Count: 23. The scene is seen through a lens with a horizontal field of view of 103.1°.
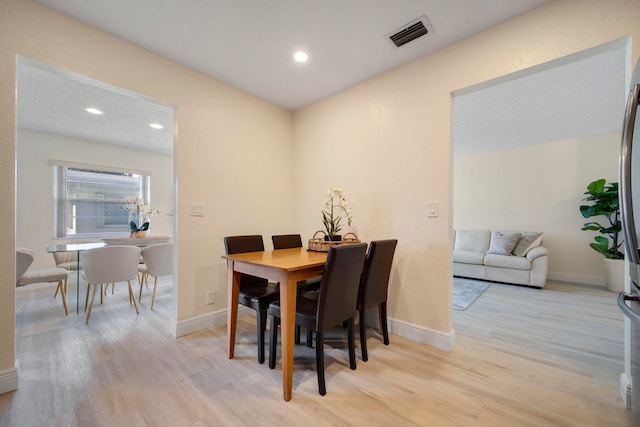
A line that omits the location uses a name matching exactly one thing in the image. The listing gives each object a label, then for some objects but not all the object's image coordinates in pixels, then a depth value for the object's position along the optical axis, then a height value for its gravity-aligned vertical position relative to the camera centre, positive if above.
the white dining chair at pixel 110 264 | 2.57 -0.53
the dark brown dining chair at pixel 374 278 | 1.92 -0.52
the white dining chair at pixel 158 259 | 2.96 -0.54
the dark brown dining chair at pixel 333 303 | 1.54 -0.60
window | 4.39 +0.31
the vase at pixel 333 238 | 2.45 -0.24
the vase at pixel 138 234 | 3.70 -0.30
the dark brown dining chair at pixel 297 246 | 2.27 -0.36
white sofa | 3.86 -0.72
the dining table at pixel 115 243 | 2.85 -0.40
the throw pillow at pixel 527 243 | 4.15 -0.50
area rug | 3.14 -1.14
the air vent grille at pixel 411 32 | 1.86 +1.39
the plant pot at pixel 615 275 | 3.54 -0.87
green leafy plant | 3.71 +0.00
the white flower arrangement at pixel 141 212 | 3.74 +0.02
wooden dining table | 1.53 -0.41
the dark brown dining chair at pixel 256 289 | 1.90 -0.64
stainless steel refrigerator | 0.89 +0.06
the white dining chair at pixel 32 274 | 2.38 -0.64
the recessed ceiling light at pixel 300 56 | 2.20 +1.39
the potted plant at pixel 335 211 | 2.47 +0.02
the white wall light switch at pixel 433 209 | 2.14 +0.03
